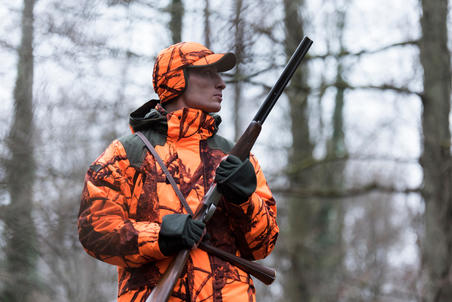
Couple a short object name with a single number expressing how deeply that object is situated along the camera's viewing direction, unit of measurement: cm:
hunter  579
